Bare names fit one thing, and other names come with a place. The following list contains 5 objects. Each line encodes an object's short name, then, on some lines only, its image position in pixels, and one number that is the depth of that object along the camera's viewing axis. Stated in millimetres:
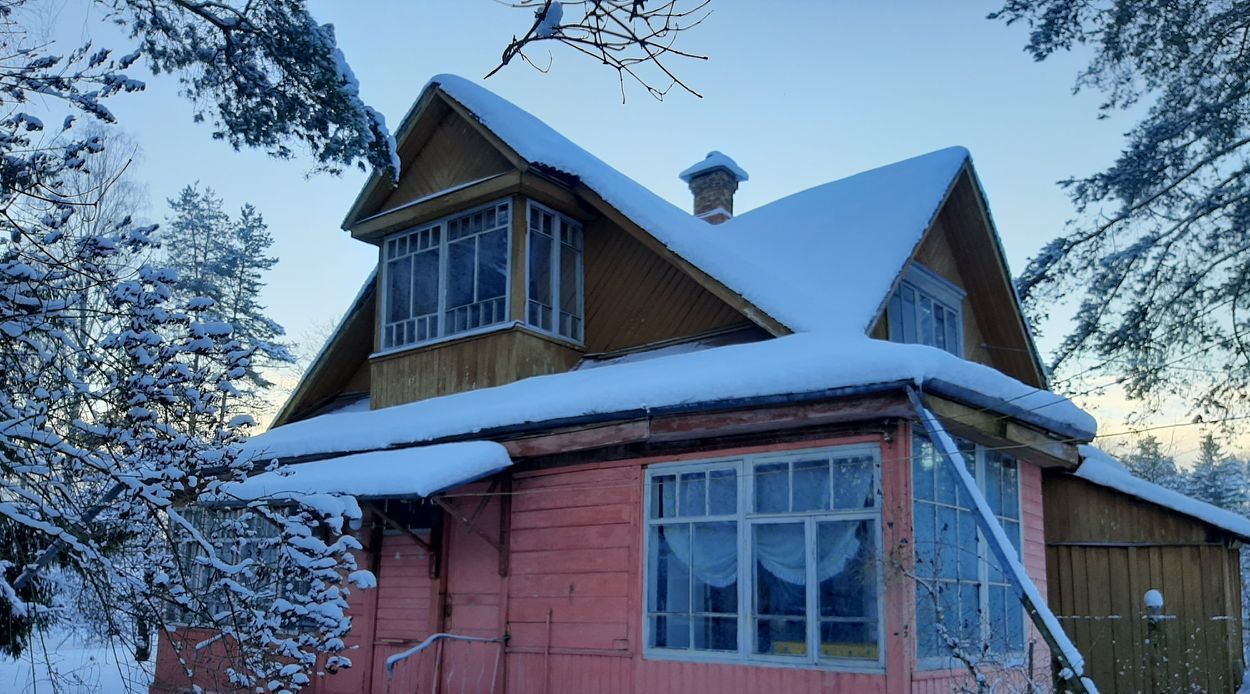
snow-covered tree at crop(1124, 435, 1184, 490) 39812
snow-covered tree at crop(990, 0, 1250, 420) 13031
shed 9938
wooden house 7676
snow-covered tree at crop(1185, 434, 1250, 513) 36094
